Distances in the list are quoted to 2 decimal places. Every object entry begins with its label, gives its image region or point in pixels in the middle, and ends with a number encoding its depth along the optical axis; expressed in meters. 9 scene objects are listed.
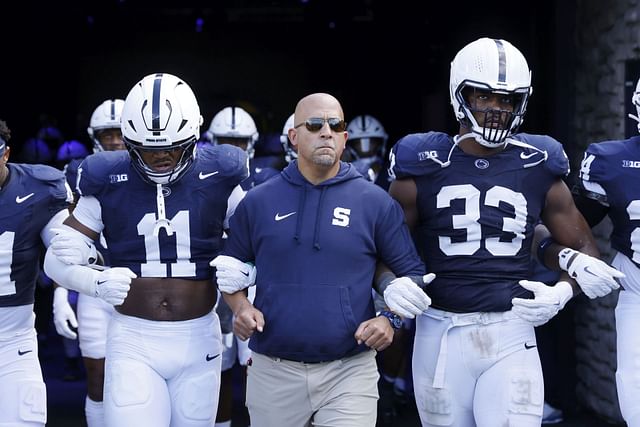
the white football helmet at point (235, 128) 14.81
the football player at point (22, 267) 9.09
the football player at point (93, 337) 11.64
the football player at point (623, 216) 8.52
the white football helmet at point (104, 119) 13.41
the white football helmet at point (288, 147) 14.00
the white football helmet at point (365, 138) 16.41
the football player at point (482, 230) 8.38
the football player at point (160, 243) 8.86
